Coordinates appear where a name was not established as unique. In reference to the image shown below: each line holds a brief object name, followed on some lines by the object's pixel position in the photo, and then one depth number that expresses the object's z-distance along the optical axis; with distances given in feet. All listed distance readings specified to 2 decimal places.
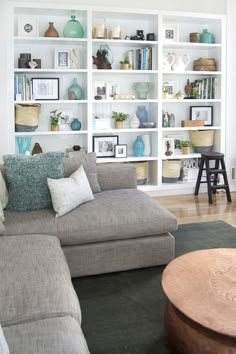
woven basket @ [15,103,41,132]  16.33
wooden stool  17.50
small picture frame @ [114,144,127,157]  18.13
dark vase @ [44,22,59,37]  16.62
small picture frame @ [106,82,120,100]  18.12
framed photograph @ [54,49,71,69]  17.07
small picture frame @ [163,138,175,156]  18.72
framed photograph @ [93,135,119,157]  17.98
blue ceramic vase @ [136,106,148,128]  18.52
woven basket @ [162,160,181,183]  18.63
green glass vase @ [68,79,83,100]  17.25
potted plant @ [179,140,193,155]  18.88
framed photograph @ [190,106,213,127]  19.35
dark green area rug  7.22
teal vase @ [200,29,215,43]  18.66
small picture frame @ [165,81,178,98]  18.80
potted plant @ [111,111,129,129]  18.03
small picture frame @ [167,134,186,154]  19.29
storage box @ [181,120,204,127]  18.83
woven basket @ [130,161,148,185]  18.25
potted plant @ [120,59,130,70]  17.66
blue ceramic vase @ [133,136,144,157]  18.40
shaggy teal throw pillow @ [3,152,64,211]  10.50
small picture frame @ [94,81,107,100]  17.89
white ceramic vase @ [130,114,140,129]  18.26
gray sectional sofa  5.22
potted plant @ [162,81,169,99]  18.36
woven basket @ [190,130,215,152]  18.93
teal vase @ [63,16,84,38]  16.81
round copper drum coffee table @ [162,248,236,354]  5.81
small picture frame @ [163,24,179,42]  18.19
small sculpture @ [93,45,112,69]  17.39
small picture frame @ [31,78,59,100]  16.93
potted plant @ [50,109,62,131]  17.12
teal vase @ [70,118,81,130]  17.52
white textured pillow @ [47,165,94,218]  10.16
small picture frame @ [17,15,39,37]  16.43
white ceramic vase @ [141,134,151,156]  18.57
